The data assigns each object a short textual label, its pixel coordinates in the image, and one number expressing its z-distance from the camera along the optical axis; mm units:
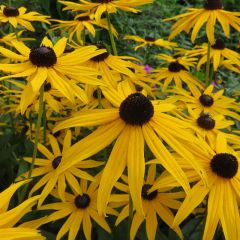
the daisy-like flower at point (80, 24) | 519
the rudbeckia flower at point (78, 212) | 394
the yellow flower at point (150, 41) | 616
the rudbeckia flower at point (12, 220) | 263
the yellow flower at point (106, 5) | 454
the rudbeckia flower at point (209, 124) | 445
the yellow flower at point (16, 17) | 528
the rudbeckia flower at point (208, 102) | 509
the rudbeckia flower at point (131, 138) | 309
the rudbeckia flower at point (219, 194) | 326
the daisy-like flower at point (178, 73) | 563
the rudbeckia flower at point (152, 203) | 385
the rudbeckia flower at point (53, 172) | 401
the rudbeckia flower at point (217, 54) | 560
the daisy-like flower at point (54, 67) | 352
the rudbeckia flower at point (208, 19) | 505
